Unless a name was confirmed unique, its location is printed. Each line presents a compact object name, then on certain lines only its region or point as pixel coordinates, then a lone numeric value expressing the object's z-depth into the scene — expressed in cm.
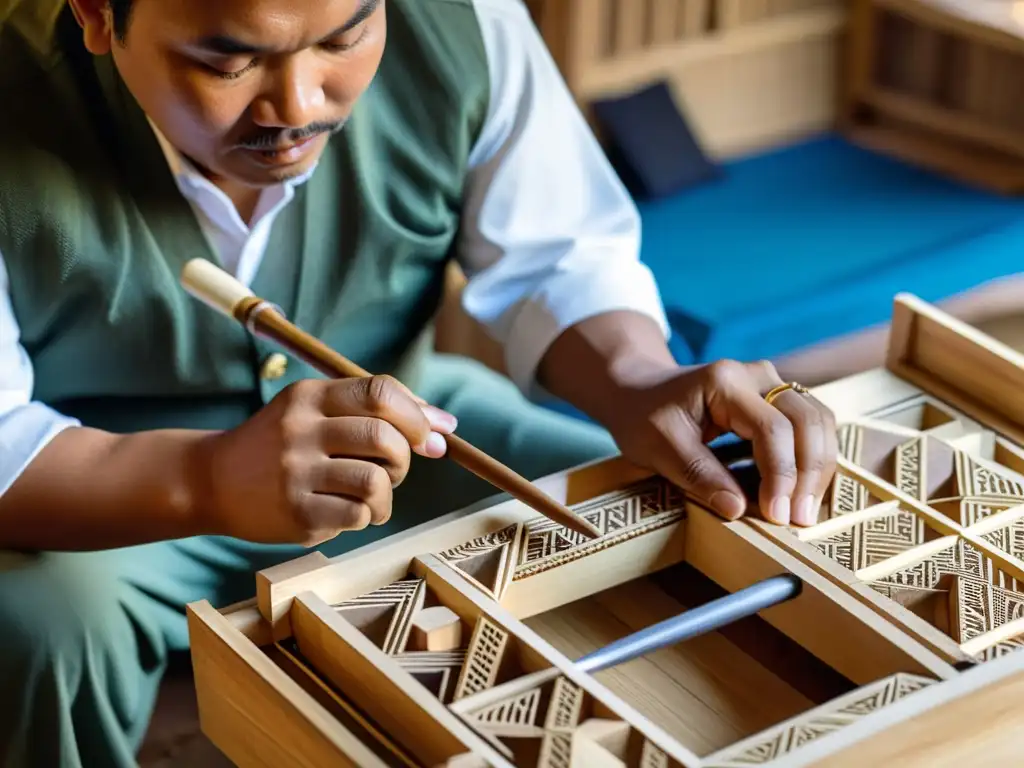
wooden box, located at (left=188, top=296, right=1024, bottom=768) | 98
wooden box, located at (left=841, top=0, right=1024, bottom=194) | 273
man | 120
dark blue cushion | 254
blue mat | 217
